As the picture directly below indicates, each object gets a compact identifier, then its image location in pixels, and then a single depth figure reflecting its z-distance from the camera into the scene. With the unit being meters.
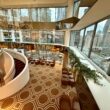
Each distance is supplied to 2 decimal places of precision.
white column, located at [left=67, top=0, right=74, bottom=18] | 8.72
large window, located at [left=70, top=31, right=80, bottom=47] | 7.39
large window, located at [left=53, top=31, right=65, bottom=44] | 9.81
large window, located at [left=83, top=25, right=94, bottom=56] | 4.58
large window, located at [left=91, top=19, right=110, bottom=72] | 3.07
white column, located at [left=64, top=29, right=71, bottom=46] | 9.22
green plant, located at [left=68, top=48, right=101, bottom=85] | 2.33
